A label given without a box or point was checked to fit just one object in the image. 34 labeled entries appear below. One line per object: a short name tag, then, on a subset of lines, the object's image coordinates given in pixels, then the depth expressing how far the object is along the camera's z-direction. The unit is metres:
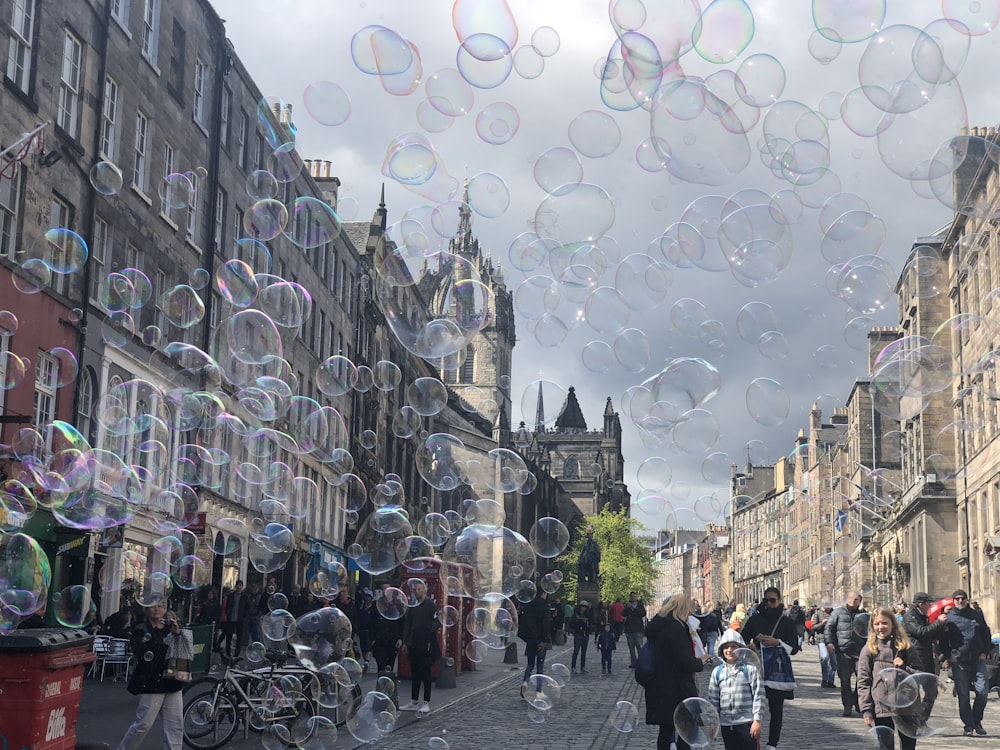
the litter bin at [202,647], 19.55
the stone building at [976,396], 39.19
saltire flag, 72.19
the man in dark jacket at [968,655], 15.83
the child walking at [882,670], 10.77
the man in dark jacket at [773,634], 13.02
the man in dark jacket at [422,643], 17.47
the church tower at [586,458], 133.00
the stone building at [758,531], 121.81
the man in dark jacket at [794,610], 24.91
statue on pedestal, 50.97
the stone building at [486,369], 123.56
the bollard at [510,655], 31.75
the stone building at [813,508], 86.44
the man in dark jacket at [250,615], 24.91
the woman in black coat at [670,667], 10.29
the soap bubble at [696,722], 10.05
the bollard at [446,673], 22.66
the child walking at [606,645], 27.95
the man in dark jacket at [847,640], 17.44
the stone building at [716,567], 162.50
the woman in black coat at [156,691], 11.36
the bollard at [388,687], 15.23
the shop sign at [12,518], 18.67
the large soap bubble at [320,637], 15.32
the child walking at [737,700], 9.96
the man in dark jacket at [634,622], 26.25
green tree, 108.38
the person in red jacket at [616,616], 31.81
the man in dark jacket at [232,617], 25.58
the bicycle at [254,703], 13.31
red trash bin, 9.07
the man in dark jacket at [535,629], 21.36
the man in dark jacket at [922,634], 15.36
